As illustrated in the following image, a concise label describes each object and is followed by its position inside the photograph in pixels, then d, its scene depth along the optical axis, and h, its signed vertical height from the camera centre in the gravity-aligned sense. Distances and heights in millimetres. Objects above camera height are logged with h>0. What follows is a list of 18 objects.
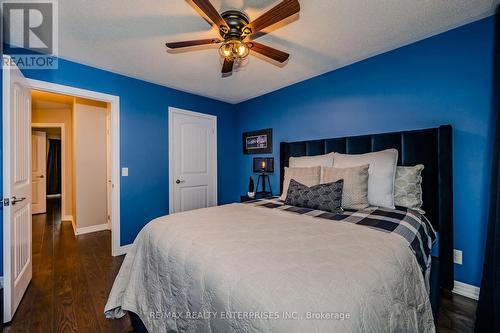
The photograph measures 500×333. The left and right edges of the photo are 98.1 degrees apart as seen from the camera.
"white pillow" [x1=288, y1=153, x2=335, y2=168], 2434 +45
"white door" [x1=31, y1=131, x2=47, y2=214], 5285 -179
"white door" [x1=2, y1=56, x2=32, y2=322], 1637 -183
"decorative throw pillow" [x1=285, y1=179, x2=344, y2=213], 1917 -295
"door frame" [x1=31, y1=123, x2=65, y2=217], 4703 -181
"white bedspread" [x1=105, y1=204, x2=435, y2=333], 710 -454
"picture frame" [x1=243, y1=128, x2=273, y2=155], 3713 +423
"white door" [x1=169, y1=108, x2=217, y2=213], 3523 +93
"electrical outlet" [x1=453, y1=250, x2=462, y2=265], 1944 -832
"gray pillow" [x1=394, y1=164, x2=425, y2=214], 1968 -221
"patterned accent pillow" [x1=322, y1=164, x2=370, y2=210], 1953 -206
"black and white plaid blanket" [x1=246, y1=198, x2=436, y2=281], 1374 -410
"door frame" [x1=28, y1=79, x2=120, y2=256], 2877 -6
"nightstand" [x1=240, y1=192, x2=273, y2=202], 3363 -487
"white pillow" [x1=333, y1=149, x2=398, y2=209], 1961 -105
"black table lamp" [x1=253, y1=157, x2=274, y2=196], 3648 -67
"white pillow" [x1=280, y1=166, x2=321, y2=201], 2266 -119
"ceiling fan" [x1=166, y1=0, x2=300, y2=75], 1363 +994
